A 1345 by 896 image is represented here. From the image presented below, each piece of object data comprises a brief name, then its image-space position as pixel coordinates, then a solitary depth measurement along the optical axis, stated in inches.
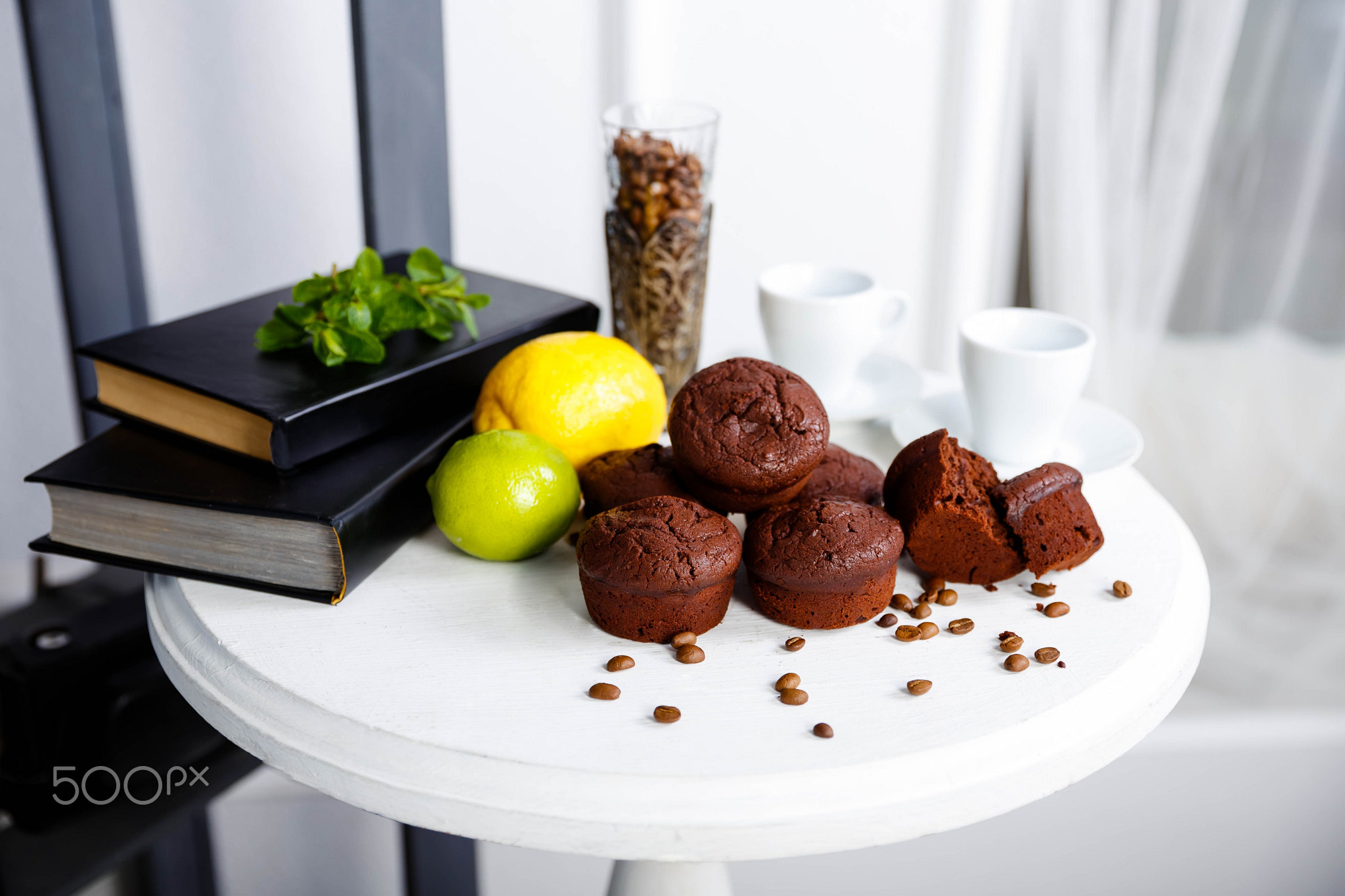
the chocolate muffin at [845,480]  34.6
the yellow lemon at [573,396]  36.2
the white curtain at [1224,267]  60.8
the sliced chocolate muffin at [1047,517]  32.1
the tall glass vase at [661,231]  43.4
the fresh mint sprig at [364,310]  36.7
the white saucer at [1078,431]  38.9
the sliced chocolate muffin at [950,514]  31.8
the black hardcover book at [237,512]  31.6
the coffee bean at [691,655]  29.1
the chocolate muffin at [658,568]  29.0
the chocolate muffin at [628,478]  33.6
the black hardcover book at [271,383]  33.7
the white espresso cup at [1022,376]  36.7
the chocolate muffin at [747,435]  31.5
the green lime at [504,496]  32.7
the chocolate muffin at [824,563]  29.8
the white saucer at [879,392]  43.3
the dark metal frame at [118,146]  50.0
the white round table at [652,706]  24.7
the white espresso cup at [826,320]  41.8
